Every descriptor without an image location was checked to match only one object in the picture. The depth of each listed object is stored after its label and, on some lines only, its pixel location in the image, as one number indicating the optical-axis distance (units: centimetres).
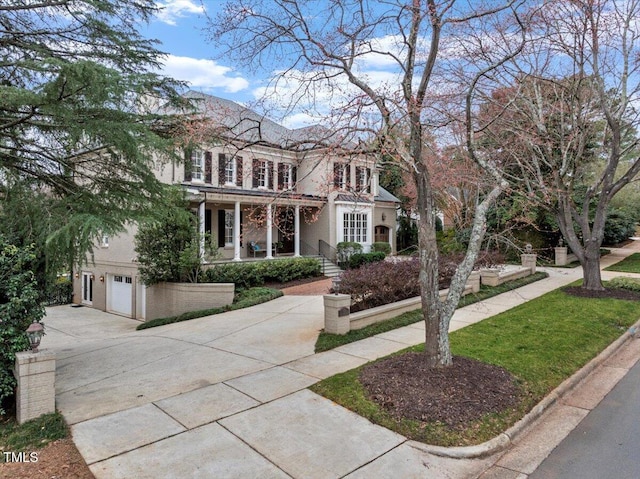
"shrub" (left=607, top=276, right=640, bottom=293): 1288
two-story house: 1773
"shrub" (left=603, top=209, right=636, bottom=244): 2534
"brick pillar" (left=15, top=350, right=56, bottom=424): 447
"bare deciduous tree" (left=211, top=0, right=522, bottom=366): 539
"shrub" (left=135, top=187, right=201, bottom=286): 1411
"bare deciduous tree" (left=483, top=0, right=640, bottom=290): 977
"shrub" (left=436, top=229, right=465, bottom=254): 2063
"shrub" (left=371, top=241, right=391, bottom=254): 2500
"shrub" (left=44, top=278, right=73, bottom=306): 2366
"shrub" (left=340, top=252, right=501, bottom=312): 953
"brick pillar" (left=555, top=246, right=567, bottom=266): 2103
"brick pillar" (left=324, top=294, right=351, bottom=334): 817
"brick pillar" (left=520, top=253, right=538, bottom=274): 1680
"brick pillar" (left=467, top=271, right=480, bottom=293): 1265
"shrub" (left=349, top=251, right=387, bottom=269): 2141
